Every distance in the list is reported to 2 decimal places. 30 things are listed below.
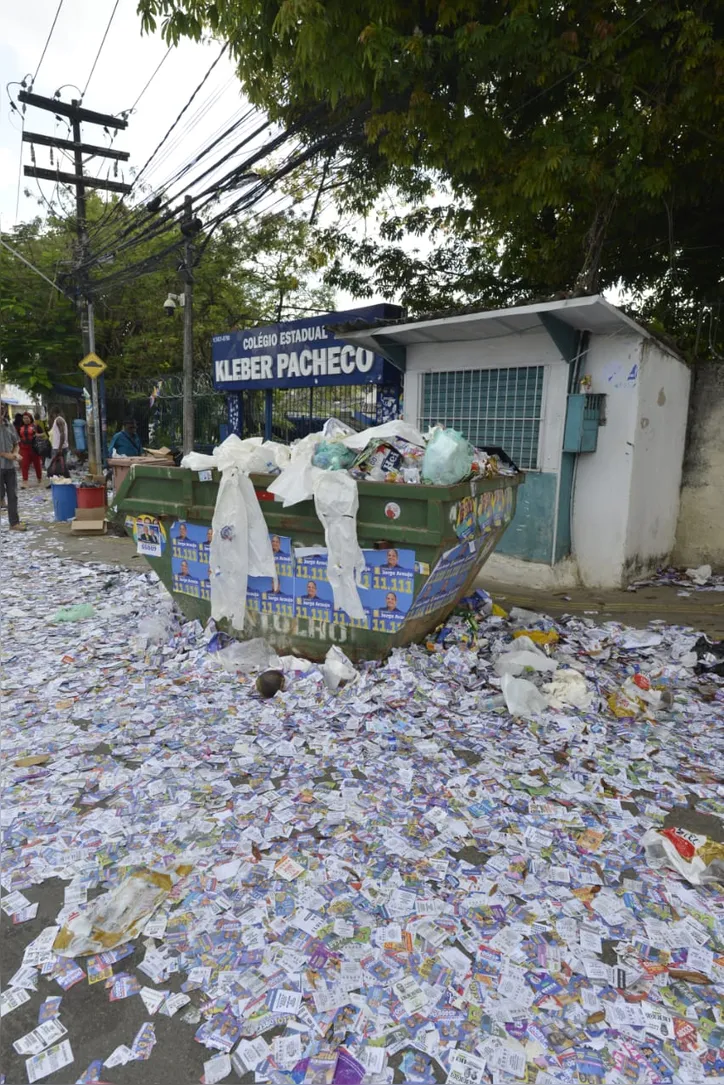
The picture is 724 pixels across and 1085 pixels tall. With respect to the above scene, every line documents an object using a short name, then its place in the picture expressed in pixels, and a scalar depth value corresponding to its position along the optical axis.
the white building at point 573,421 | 5.84
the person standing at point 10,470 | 8.32
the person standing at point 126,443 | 9.67
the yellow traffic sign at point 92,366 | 12.52
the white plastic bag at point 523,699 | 3.40
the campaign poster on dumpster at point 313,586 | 3.76
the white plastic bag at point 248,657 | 3.97
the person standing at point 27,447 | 13.31
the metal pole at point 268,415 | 9.98
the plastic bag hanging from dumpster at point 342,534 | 3.53
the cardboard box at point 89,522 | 8.80
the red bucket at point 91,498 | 9.09
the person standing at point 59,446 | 11.95
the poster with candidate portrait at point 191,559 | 4.26
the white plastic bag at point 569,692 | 3.51
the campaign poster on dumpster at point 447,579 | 3.58
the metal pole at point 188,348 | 11.13
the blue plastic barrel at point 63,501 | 9.77
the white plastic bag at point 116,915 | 1.92
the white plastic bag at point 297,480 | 3.61
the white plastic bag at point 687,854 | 2.24
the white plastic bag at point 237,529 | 3.88
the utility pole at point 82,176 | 13.45
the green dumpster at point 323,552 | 3.44
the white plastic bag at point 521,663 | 3.80
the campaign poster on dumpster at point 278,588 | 3.85
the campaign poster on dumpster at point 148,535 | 4.47
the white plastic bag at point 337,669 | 3.66
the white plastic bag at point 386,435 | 3.80
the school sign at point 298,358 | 7.62
